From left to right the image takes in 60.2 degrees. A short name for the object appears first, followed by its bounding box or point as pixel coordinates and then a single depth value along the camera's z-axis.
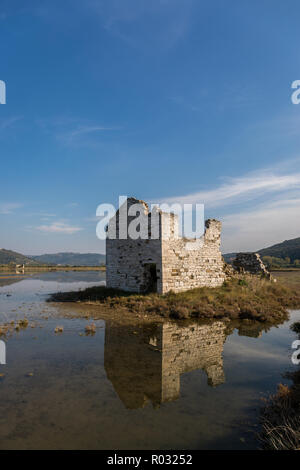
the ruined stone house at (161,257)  15.23
